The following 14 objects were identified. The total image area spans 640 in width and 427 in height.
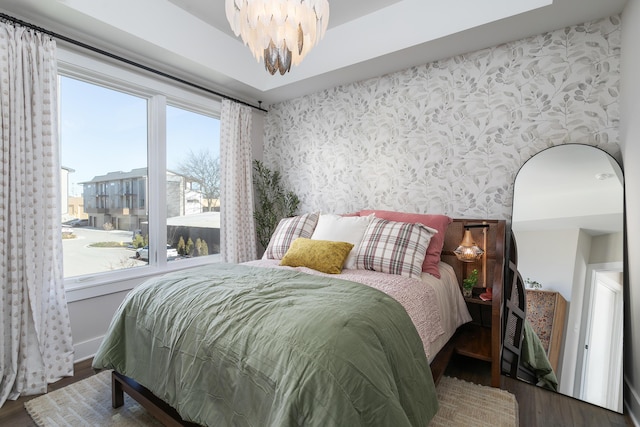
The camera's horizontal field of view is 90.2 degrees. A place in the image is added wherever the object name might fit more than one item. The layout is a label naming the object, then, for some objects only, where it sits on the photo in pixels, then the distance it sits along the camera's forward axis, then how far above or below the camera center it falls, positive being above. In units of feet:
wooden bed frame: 5.11 -3.12
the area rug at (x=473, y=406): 5.43 -3.74
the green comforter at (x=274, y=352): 3.34 -1.98
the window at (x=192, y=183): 10.17 +0.30
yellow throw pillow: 7.13 -1.36
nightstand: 6.43 -3.17
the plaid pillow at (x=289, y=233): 8.77 -1.05
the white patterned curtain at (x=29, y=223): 6.38 -0.76
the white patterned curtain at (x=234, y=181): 10.93 +0.46
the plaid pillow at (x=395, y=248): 6.89 -1.10
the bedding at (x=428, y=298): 5.49 -1.91
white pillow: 7.75 -0.85
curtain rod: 6.56 +3.36
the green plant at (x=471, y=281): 7.70 -1.93
